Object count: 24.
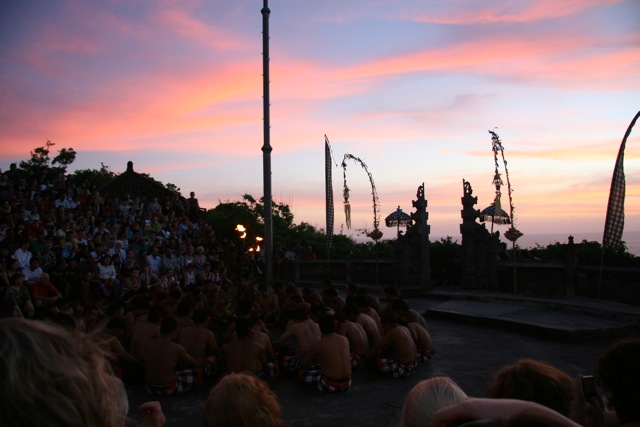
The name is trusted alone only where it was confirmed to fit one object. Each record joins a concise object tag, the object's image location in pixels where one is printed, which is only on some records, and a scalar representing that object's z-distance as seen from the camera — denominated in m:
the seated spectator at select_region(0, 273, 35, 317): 10.91
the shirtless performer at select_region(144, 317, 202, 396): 8.01
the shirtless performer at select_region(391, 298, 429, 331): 10.21
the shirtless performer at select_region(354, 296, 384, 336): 11.04
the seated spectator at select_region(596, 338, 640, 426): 2.19
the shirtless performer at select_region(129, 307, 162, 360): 9.23
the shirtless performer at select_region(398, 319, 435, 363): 9.97
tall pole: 15.96
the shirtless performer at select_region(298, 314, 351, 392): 8.12
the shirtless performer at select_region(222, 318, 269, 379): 8.21
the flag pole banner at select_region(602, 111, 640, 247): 13.29
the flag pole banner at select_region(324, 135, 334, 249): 19.77
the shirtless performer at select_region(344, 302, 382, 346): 10.22
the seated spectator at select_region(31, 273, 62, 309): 11.95
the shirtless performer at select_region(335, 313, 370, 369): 9.45
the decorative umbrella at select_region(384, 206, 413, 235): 24.22
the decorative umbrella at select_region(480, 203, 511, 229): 20.80
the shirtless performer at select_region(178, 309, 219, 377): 8.88
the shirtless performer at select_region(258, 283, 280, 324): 14.06
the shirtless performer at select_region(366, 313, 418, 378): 8.91
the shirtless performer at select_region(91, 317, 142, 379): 8.43
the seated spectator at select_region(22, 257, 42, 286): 12.61
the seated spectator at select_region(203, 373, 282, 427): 2.88
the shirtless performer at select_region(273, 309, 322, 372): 9.26
